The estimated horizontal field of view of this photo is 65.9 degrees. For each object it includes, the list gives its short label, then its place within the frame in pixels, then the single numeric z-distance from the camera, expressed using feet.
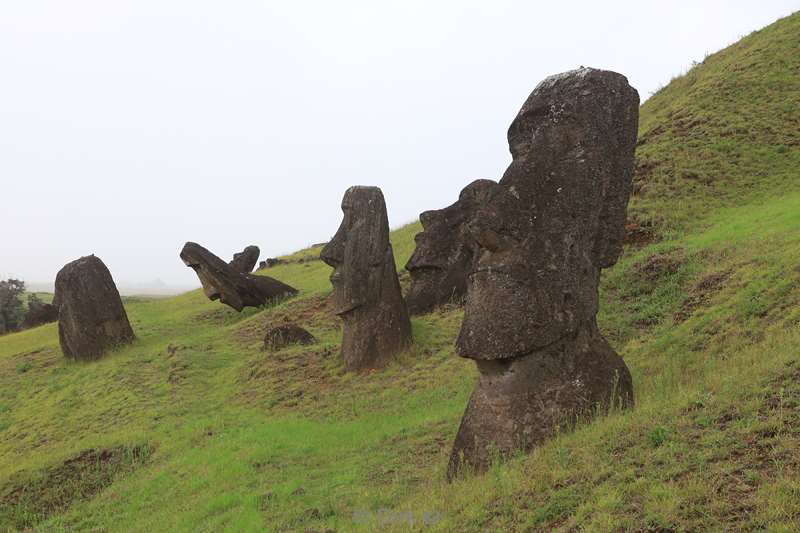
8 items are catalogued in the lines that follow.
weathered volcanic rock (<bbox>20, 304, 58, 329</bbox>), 102.47
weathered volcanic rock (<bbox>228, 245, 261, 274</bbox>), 92.53
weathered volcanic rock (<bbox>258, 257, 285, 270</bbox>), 121.39
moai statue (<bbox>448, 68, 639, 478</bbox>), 23.15
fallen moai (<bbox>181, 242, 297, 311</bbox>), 73.05
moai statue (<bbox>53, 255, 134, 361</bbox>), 66.18
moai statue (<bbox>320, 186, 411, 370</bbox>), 46.62
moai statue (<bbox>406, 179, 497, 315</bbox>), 57.82
